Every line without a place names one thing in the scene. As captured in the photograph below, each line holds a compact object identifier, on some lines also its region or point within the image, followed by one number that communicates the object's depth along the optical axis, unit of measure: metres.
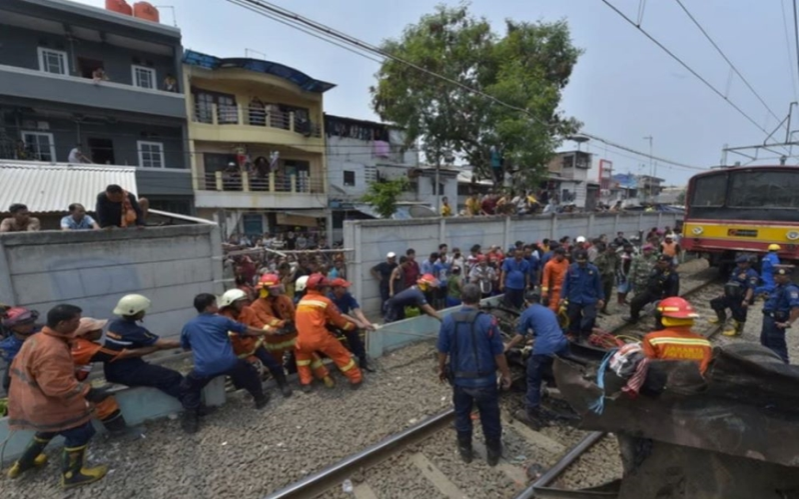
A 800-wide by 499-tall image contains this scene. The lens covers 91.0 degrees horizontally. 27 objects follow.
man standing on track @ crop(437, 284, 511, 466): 3.79
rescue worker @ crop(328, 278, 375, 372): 5.82
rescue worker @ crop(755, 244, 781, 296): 6.90
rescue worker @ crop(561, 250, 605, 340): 6.51
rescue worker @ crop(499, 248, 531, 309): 8.22
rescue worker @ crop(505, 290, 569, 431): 4.42
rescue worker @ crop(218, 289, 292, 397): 5.02
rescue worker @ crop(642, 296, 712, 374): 3.16
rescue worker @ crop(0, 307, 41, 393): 4.06
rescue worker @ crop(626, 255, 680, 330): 7.46
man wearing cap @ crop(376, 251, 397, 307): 8.69
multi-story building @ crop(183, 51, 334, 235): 17.44
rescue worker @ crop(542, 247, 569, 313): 7.22
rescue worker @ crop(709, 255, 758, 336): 7.39
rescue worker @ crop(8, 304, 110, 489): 3.40
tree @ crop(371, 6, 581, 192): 16.17
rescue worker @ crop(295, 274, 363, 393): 5.22
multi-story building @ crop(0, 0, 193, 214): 13.45
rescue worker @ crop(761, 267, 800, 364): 5.28
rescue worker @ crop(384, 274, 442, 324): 6.54
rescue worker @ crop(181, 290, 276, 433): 4.46
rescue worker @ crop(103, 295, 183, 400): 4.30
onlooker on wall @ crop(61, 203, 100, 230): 6.31
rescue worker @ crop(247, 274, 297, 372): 5.45
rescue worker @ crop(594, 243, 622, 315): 8.93
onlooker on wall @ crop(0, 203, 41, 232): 5.77
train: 9.66
